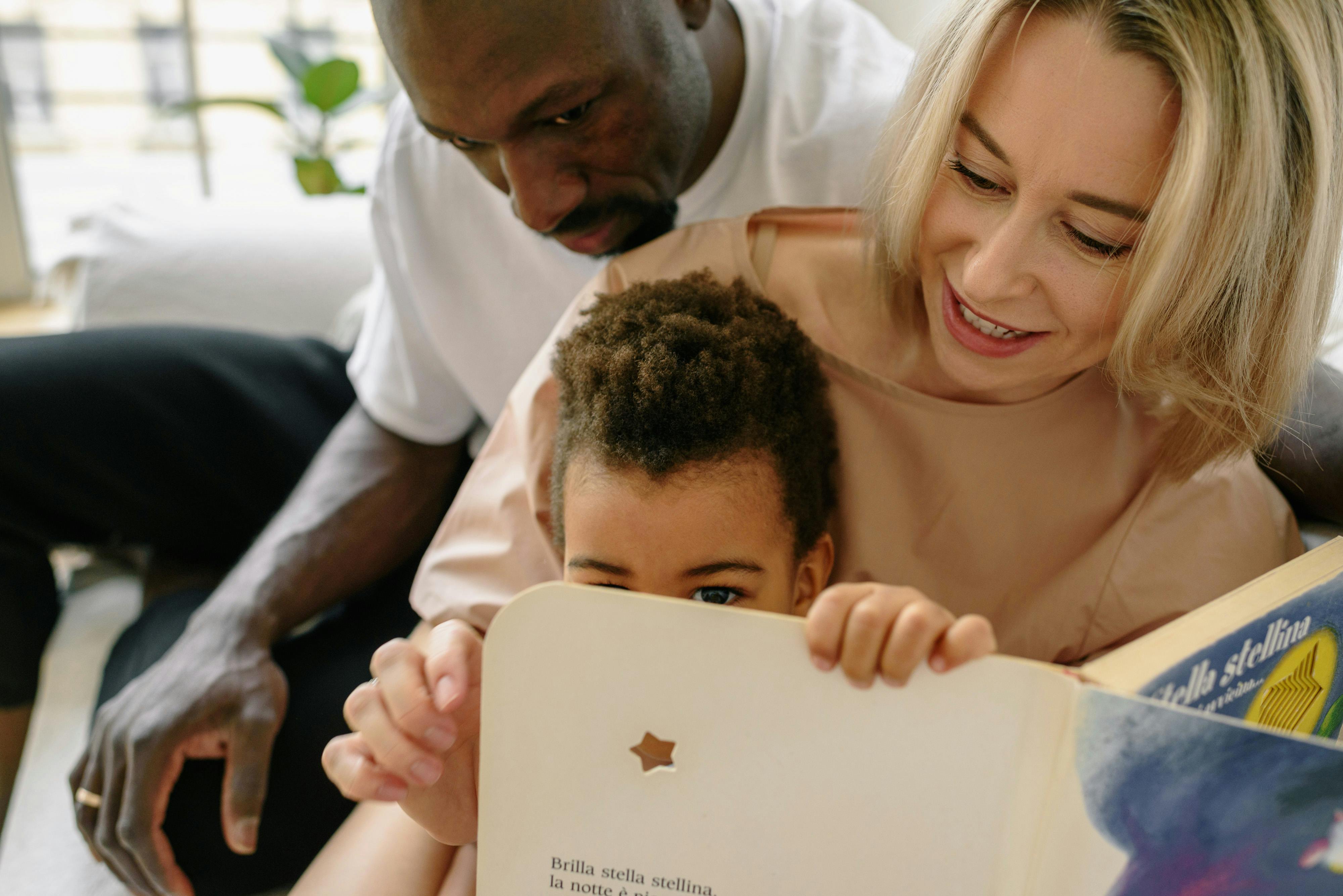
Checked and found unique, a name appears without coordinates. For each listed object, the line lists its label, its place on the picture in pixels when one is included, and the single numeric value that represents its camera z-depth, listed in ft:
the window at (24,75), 10.93
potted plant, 8.55
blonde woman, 2.13
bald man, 3.18
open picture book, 1.72
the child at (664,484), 2.14
